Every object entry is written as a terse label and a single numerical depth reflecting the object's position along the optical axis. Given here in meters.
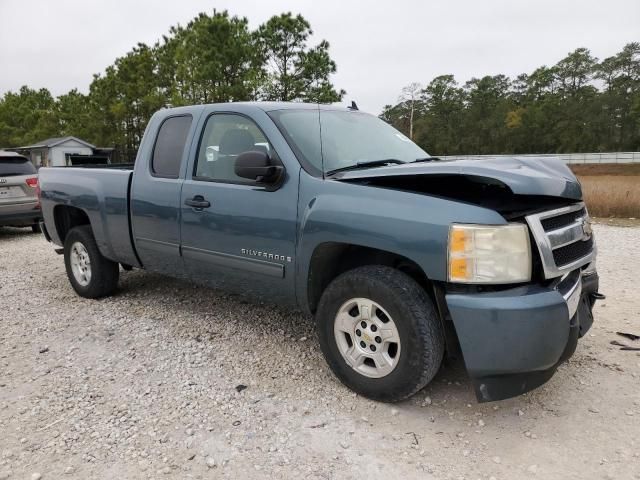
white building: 31.06
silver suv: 9.02
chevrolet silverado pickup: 2.63
